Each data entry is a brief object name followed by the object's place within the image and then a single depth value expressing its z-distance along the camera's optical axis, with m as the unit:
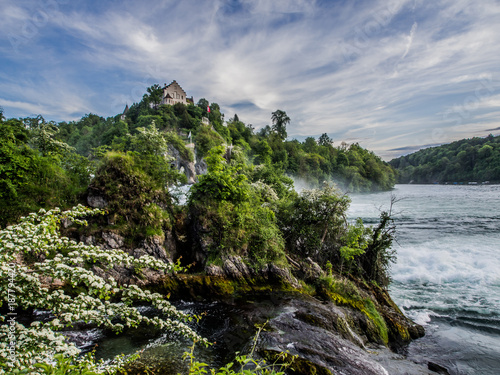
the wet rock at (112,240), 9.44
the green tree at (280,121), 91.20
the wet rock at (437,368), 7.05
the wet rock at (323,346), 5.61
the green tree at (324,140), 116.25
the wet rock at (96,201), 10.06
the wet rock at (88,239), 9.25
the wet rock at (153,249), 9.65
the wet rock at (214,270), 9.76
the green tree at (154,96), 66.62
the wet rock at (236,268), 9.91
